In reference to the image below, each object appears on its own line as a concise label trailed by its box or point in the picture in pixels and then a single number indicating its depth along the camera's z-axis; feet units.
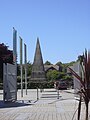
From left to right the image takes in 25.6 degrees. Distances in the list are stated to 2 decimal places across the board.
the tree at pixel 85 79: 12.86
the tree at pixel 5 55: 91.25
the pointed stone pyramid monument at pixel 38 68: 86.40
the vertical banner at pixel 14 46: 58.90
